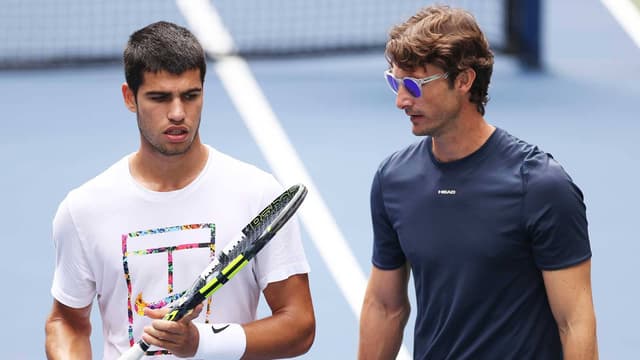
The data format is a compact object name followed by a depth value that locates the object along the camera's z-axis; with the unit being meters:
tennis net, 28.61
